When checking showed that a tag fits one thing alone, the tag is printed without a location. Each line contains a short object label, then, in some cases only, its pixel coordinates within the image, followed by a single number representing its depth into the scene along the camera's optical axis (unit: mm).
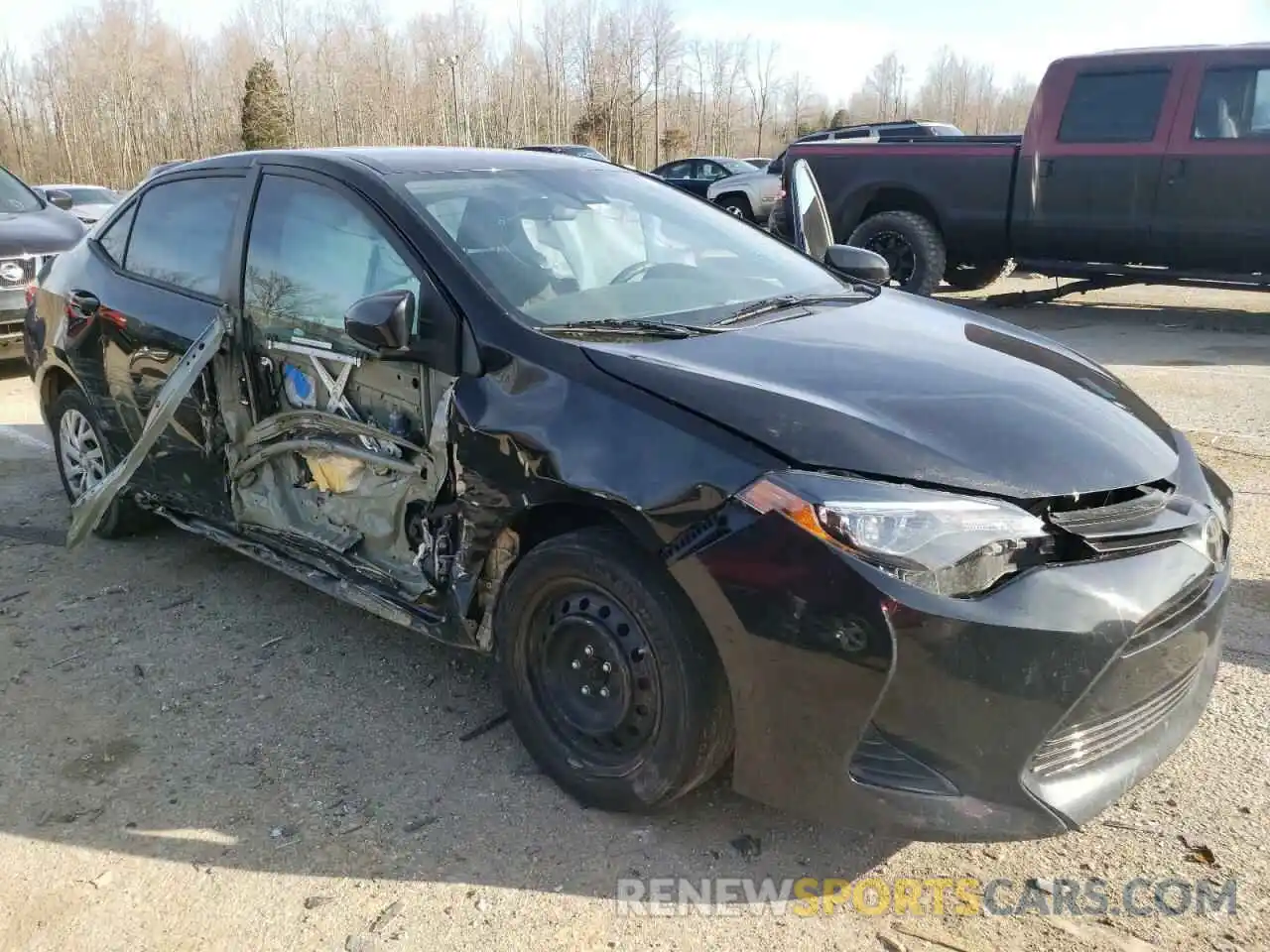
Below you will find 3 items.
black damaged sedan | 2115
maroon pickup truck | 8539
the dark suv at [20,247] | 7871
